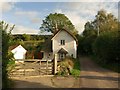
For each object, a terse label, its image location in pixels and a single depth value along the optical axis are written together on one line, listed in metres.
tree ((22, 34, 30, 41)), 26.07
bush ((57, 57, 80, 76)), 7.49
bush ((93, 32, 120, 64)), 10.85
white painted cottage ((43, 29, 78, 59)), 17.27
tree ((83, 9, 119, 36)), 19.66
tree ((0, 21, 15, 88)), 4.16
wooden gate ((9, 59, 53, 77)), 7.35
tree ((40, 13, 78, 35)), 30.06
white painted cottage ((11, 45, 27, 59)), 16.43
